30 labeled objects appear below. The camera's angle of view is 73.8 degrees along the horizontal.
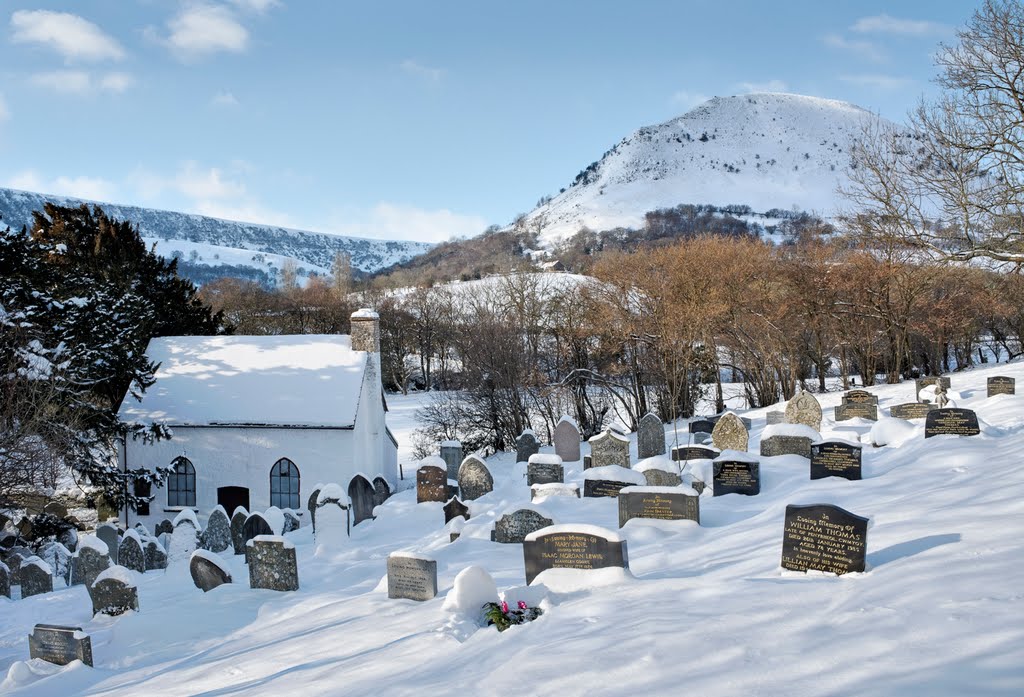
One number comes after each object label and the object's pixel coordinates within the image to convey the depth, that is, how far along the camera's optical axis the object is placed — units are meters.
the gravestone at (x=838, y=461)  11.36
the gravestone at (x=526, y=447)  19.33
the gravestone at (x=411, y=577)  8.18
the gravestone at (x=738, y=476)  11.61
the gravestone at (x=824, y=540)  6.11
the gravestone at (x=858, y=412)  18.03
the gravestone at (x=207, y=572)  10.04
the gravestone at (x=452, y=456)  19.48
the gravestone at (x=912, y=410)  16.70
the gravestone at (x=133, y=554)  12.72
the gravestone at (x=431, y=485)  15.34
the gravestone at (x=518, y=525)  10.20
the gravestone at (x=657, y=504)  9.41
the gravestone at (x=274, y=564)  9.79
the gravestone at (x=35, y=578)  12.07
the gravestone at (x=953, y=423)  12.70
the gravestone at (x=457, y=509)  13.20
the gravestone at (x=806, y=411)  16.58
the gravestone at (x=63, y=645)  7.63
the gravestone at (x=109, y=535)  14.95
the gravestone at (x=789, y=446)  14.09
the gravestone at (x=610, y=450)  15.59
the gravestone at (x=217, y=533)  14.31
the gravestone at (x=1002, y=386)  17.67
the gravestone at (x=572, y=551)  7.00
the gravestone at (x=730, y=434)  15.53
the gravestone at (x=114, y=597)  9.35
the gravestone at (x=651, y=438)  17.34
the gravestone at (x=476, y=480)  15.15
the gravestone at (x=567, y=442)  18.45
